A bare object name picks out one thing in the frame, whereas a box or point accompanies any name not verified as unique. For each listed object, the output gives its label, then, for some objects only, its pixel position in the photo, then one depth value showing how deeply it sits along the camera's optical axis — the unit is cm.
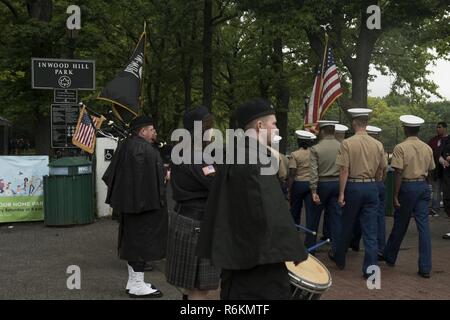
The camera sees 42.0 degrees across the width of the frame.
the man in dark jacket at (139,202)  611
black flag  872
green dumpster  1078
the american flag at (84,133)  1097
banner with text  1119
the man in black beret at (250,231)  336
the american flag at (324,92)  1061
